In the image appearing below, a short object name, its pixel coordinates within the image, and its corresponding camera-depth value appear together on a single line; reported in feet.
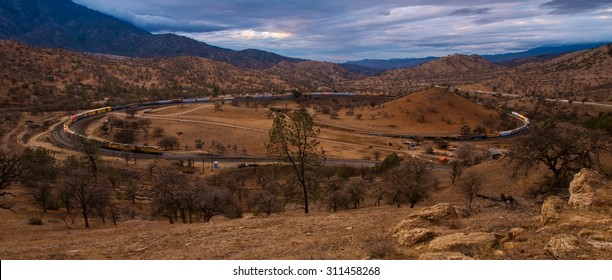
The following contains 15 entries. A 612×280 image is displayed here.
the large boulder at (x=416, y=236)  39.27
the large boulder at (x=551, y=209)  40.31
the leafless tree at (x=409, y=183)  100.53
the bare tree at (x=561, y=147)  78.38
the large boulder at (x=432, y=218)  44.35
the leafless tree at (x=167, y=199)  99.14
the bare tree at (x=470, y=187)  104.80
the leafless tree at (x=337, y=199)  110.42
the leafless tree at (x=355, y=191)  114.32
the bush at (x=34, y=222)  87.88
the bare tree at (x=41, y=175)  108.47
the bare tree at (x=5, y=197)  73.04
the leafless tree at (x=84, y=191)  96.48
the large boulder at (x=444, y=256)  29.64
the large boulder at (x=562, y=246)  29.96
